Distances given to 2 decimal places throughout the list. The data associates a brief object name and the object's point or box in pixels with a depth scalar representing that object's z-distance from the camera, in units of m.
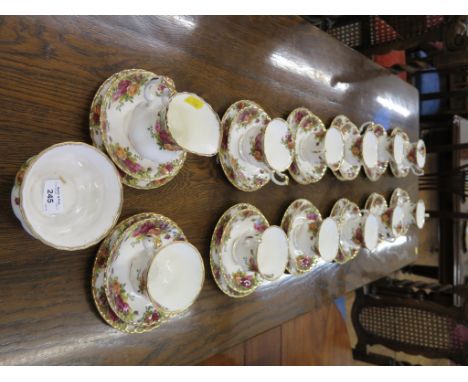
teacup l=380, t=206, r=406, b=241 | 1.46
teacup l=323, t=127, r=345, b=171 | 1.15
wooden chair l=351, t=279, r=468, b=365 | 1.76
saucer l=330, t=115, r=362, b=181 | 1.31
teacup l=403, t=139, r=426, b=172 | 1.63
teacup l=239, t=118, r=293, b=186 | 0.94
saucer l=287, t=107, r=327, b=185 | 1.14
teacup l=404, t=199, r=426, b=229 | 1.63
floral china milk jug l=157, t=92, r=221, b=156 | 0.71
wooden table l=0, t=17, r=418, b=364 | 0.63
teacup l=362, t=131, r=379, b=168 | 1.32
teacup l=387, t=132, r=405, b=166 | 1.45
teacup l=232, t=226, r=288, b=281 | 0.92
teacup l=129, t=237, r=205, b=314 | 0.71
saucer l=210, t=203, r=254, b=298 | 0.92
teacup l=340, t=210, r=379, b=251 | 1.28
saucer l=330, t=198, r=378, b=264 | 1.28
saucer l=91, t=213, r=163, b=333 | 0.71
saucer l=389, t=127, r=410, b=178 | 1.58
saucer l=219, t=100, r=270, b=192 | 0.94
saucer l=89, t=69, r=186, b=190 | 0.70
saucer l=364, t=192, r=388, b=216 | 1.44
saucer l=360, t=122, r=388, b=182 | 1.43
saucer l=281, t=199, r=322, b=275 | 1.10
